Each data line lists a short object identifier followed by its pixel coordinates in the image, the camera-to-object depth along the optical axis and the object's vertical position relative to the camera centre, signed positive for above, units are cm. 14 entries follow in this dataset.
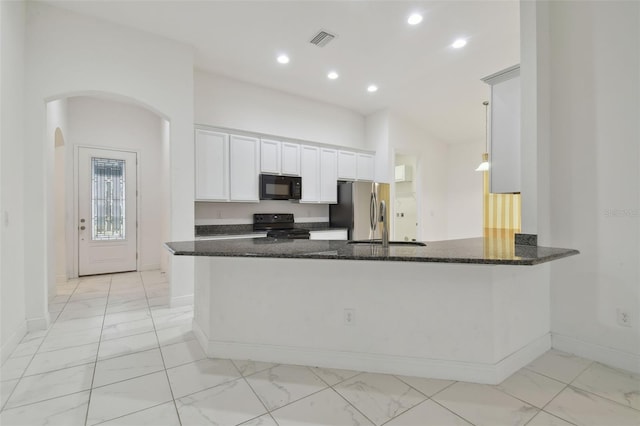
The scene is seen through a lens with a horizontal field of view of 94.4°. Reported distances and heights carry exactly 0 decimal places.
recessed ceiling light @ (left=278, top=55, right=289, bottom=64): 391 +206
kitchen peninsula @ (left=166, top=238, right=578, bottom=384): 189 -66
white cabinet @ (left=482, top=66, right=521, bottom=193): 249 +70
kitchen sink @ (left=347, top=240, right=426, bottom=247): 231 -24
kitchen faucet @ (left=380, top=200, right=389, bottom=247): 207 -8
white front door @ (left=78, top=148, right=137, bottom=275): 508 +4
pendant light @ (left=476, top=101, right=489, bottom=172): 426 +163
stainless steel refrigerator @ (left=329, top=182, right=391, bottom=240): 508 +6
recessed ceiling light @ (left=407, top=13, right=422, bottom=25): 318 +212
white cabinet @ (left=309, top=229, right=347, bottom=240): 491 -37
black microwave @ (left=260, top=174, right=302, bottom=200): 445 +40
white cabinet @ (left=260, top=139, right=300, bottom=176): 449 +87
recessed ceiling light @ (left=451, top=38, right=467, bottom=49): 367 +213
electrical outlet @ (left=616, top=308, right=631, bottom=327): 210 -76
